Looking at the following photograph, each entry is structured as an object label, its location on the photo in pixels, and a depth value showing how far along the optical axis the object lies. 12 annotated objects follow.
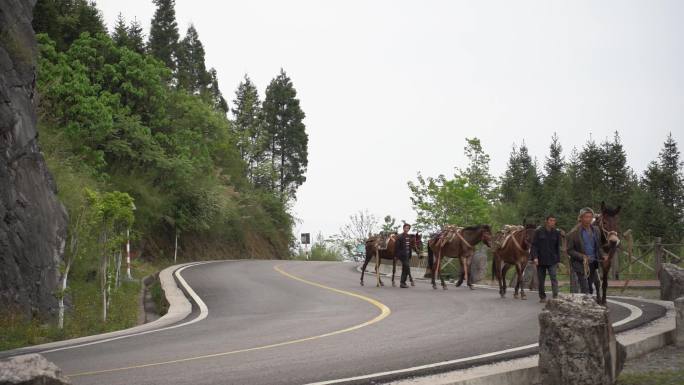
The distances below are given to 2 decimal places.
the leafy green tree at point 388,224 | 74.81
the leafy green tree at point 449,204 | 62.34
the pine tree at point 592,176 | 57.62
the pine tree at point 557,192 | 57.88
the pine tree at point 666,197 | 49.64
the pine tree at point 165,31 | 74.19
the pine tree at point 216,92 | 77.34
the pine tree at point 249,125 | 73.94
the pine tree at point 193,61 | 79.06
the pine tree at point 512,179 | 114.38
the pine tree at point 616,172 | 60.86
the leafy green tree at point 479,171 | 71.69
